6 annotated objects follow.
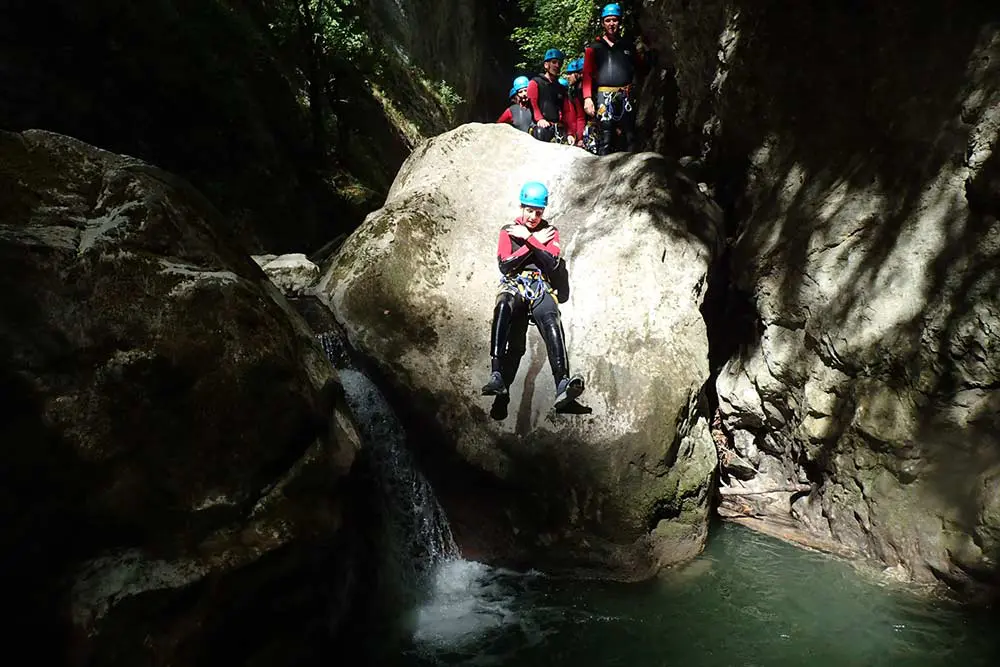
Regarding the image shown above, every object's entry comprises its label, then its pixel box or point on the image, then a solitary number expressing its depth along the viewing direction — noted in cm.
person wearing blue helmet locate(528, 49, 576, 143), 859
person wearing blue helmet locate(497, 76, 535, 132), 873
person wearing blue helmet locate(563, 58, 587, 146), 902
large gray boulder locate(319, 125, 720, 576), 512
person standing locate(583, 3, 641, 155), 786
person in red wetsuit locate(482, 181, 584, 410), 521
